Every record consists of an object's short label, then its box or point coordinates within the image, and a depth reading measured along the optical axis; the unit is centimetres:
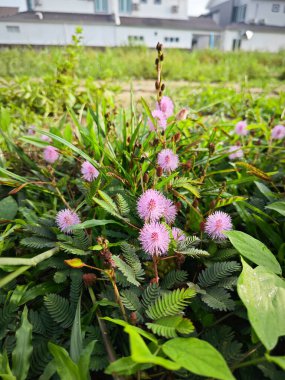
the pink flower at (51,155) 29
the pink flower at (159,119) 25
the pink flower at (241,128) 37
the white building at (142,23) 1470
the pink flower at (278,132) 34
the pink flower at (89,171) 24
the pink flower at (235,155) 32
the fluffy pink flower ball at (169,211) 19
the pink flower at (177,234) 19
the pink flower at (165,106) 26
